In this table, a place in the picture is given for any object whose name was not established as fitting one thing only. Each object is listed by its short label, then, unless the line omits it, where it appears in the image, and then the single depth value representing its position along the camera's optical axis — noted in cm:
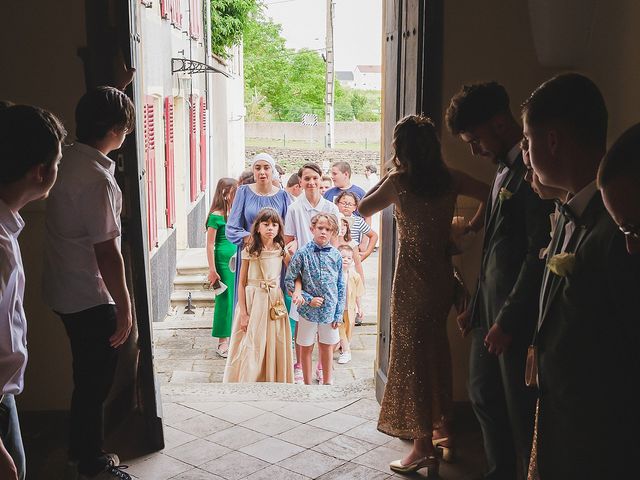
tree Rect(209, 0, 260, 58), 1992
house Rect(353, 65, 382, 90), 10238
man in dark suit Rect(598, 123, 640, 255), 162
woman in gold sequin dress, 388
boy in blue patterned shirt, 643
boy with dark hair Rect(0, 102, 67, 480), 226
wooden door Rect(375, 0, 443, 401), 442
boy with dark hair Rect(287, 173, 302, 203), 902
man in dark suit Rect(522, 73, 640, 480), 206
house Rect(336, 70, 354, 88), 10796
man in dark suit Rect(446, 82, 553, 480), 320
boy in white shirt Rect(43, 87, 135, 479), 348
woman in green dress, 777
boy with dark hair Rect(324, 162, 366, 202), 898
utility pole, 2706
